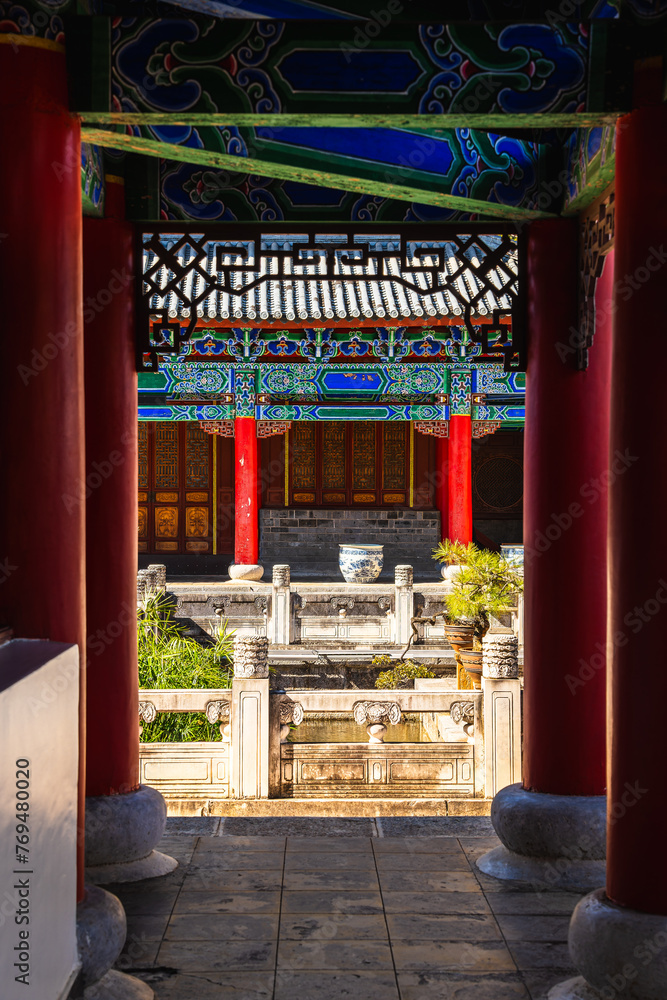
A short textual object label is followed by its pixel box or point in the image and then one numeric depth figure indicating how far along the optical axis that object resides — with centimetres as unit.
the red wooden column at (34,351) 255
